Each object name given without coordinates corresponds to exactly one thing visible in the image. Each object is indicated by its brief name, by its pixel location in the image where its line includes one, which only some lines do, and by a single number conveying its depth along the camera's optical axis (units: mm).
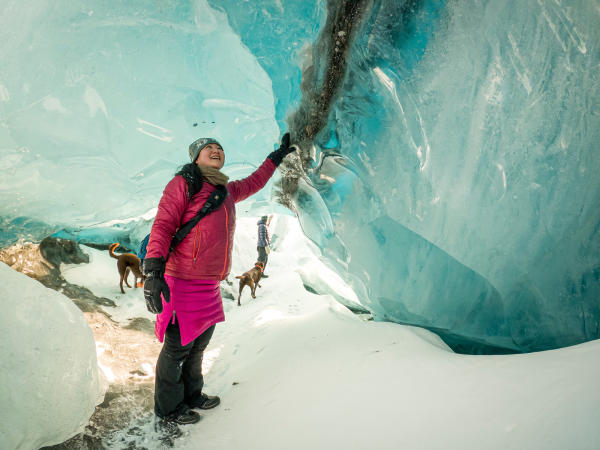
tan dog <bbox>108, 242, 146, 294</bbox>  4555
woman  1846
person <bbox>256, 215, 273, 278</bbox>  7841
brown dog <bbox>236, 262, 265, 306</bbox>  5758
